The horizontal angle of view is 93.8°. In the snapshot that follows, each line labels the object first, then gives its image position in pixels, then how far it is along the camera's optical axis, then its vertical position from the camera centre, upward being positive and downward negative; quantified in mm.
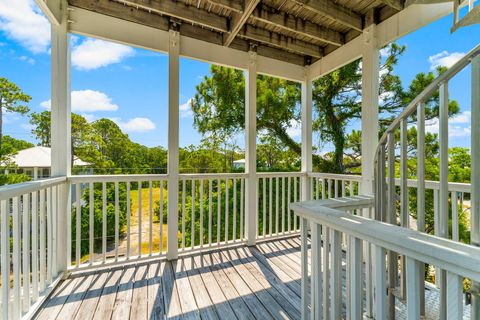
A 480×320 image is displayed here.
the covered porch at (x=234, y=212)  1089 -349
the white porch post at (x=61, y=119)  2205 +421
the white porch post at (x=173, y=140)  2688 +254
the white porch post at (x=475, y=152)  786 +31
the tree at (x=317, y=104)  4207 +1175
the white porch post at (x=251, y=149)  3156 +169
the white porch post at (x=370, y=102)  2572 +682
